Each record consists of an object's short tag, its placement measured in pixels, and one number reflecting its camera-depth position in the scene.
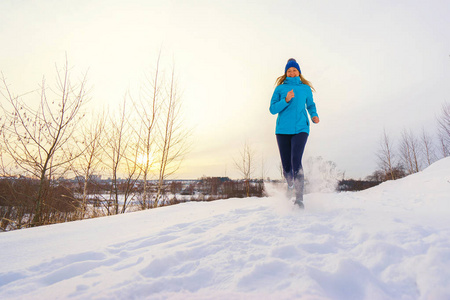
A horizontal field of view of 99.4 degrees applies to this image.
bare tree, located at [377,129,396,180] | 22.41
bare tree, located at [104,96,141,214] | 5.88
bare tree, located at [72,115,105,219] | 6.09
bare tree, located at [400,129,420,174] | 23.13
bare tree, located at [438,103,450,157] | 22.27
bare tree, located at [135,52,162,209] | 5.79
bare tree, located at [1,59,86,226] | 3.96
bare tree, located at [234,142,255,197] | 13.15
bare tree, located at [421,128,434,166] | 23.59
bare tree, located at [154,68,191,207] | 5.87
